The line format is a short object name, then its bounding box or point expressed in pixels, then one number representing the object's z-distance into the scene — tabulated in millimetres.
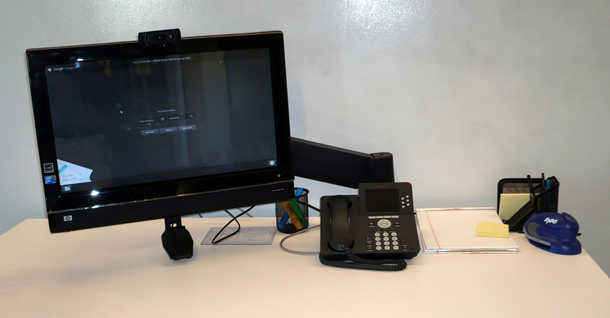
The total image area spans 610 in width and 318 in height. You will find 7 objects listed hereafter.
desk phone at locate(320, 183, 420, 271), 1104
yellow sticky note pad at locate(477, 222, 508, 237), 1216
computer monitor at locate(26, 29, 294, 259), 1064
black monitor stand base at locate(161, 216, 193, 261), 1175
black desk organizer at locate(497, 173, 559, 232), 1274
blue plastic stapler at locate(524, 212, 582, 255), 1138
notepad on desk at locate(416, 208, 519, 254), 1168
